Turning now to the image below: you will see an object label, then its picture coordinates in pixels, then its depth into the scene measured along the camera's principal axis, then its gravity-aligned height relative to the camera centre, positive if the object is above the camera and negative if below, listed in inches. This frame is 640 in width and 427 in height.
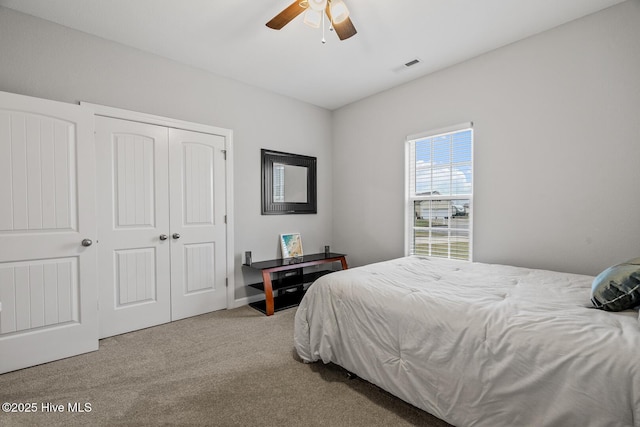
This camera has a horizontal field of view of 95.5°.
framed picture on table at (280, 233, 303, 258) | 157.4 -19.1
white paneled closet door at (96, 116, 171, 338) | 106.1 -5.3
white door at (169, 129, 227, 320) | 122.6 -5.2
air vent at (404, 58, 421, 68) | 122.0 +62.7
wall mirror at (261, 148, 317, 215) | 152.7 +15.0
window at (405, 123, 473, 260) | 125.6 +7.7
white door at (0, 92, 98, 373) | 84.9 -6.1
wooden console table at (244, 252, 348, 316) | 130.3 -35.9
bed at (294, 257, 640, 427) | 43.4 -25.6
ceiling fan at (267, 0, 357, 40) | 80.0 +55.9
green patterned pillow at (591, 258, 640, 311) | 54.0 -15.5
